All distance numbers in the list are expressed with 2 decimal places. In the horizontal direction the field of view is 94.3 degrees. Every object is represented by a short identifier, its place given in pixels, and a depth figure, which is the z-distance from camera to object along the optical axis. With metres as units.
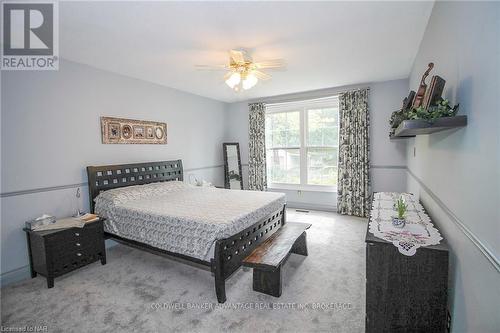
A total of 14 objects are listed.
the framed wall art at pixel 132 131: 3.61
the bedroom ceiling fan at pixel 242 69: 2.71
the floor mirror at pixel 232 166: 5.99
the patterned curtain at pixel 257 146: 5.81
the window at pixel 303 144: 5.23
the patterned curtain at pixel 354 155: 4.70
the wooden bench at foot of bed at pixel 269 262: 2.22
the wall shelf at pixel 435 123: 1.32
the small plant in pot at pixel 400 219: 1.84
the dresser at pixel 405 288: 1.49
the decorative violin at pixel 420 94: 1.84
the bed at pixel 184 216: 2.34
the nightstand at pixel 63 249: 2.53
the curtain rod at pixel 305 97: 4.90
